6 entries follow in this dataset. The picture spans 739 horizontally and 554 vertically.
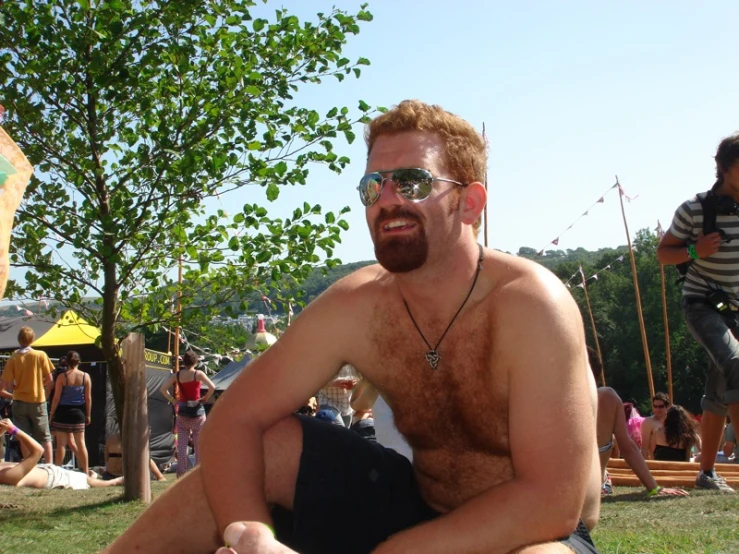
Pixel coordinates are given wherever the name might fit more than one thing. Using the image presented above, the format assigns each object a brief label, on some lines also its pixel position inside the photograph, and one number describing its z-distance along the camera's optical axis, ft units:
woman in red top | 35.29
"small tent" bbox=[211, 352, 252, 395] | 71.24
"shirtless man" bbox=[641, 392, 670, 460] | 35.88
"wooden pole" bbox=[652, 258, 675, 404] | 63.40
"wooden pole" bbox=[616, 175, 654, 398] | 64.96
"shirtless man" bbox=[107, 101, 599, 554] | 6.82
